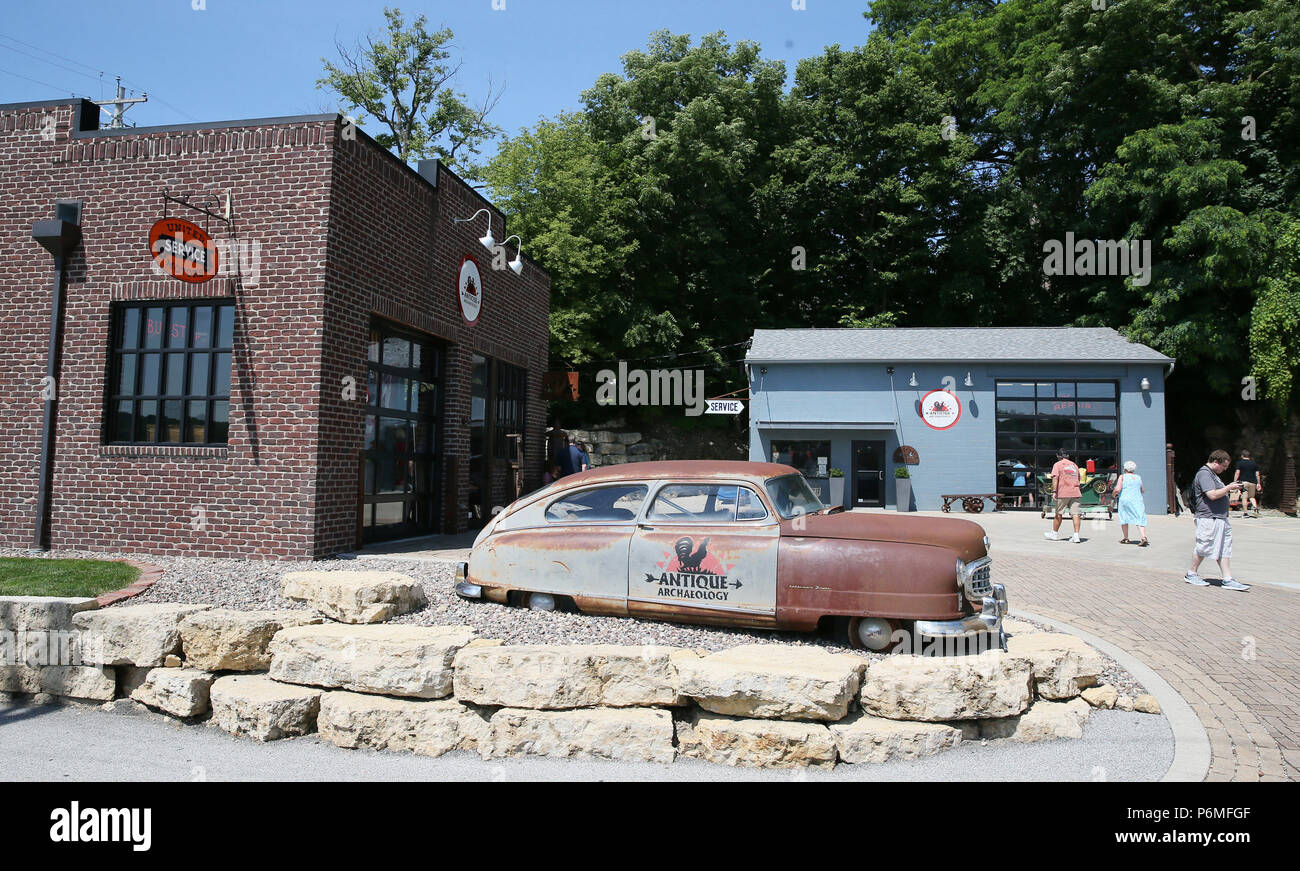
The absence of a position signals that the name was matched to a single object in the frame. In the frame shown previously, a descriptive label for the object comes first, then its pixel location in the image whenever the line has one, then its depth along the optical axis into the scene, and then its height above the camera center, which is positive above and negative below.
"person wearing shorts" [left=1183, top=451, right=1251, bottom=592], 9.60 -0.54
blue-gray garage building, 23.03 +1.75
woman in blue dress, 13.62 -0.44
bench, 22.53 -0.77
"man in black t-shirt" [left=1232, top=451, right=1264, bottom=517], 20.04 +0.05
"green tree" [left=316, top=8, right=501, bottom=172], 34.31 +16.63
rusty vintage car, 5.37 -0.64
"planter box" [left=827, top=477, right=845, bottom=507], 22.80 -0.51
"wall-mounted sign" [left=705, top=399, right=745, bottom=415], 24.38 +2.02
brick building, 9.30 +1.68
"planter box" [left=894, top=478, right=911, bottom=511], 22.69 -0.60
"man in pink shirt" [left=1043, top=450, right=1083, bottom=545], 14.67 -0.25
